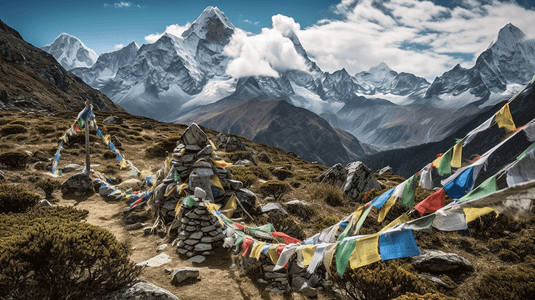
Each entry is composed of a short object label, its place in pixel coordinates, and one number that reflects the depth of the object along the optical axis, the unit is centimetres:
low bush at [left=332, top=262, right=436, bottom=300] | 528
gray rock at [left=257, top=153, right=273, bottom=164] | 2951
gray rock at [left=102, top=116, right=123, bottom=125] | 3753
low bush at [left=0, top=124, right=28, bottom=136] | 2382
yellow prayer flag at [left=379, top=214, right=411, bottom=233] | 407
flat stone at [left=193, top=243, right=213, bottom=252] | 789
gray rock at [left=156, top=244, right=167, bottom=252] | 832
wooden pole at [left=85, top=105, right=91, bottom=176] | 1549
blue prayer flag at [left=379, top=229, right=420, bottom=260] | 330
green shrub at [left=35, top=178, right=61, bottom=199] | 1297
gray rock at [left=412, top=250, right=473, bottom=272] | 694
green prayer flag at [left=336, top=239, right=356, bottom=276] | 382
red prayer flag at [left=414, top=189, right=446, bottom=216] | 394
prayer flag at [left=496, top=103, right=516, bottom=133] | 420
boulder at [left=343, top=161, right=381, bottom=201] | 1622
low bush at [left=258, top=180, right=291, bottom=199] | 1482
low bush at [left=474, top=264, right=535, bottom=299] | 562
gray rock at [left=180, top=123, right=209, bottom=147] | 1078
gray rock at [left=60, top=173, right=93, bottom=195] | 1399
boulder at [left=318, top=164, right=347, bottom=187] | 1781
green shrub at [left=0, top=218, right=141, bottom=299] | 387
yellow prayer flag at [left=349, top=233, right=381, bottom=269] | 357
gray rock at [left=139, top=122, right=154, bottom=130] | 3873
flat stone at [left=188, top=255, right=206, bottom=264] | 752
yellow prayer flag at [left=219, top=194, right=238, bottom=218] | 995
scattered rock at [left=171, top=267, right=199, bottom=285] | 634
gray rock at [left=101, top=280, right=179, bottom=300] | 464
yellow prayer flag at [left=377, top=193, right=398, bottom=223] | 438
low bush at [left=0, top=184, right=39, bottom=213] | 895
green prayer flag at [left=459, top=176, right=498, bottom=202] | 319
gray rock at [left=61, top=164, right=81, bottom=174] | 1723
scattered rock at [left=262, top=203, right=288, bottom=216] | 1145
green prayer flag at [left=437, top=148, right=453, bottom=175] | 445
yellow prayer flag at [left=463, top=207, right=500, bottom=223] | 296
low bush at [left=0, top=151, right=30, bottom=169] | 1540
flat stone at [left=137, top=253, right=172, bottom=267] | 728
